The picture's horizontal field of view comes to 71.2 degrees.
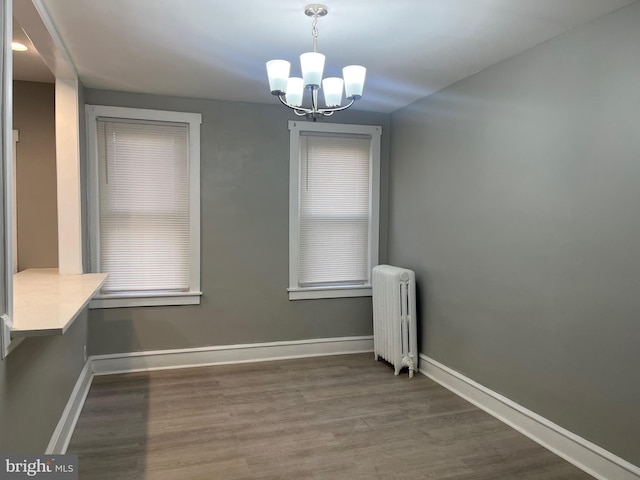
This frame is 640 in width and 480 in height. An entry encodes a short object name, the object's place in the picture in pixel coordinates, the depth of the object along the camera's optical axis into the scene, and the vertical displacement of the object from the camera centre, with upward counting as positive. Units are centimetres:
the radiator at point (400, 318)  391 -92
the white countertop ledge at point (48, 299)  168 -45
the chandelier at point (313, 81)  218 +68
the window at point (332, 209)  439 +4
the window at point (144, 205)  388 +6
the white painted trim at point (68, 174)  331 +27
